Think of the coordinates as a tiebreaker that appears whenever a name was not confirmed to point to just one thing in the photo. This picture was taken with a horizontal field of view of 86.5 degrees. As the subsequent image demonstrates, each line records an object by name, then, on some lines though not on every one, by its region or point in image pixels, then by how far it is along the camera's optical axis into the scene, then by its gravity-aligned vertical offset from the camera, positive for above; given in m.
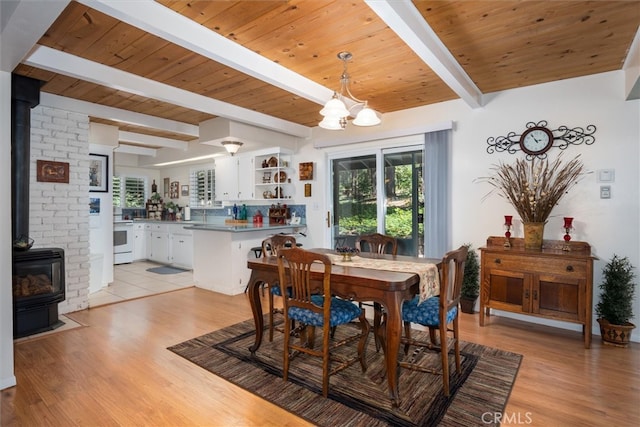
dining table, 2.06 -0.47
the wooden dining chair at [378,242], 3.30 -0.29
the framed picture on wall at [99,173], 4.99 +0.58
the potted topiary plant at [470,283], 3.80 -0.78
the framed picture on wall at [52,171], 3.71 +0.45
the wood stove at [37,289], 3.15 -0.75
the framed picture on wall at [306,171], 5.34 +0.66
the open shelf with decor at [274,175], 5.62 +0.62
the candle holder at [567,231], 3.22 -0.17
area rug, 2.01 -1.18
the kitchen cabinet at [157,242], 6.88 -0.63
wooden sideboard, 2.97 -0.63
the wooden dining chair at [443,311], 2.19 -0.69
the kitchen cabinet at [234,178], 5.84 +0.60
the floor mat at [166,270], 6.18 -1.09
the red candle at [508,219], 3.52 -0.06
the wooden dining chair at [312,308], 2.18 -0.67
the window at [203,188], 7.12 +0.52
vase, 3.29 -0.21
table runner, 2.30 -0.40
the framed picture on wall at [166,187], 8.23 +0.59
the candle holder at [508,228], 3.48 -0.15
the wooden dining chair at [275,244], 3.10 -0.31
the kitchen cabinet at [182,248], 6.42 -0.70
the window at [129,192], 7.75 +0.48
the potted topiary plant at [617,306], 2.96 -0.82
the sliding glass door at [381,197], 4.44 +0.22
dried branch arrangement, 3.32 +0.30
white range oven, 6.75 -0.60
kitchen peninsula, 4.69 -0.60
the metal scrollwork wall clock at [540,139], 3.32 +0.77
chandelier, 2.52 +0.75
